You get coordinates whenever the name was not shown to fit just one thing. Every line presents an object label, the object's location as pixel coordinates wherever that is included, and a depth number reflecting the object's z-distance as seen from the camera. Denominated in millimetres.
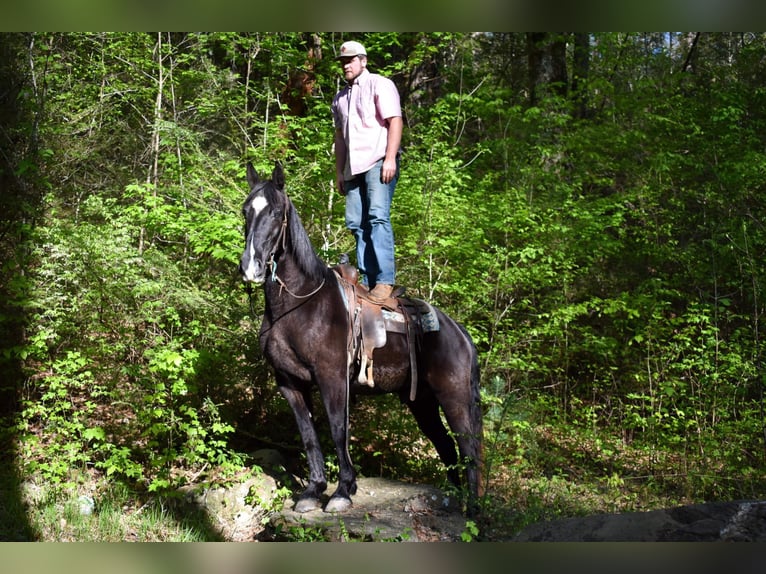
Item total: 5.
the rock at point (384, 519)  4168
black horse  4547
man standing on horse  5137
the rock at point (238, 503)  5613
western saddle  4987
